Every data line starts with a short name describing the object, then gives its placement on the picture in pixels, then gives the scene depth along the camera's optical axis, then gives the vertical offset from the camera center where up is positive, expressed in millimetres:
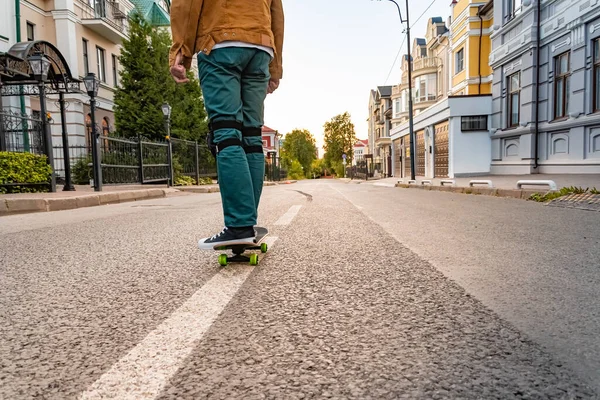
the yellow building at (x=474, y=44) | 25078 +7256
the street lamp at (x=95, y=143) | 11242 +863
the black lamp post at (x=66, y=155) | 10969 +561
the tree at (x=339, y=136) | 87688 +6739
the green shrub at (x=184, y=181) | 17672 -311
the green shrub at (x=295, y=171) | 90788 -224
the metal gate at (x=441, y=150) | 23316 +905
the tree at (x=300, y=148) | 109019 +5541
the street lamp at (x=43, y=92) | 9906 +1982
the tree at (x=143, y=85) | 19188 +4089
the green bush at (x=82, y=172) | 16409 +172
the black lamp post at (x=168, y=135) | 15555 +1433
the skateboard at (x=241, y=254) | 2457 -487
